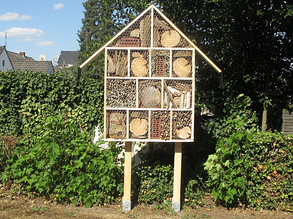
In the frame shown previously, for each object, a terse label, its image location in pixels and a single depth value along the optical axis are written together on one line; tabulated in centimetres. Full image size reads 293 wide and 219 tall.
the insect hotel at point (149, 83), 483
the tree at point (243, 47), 558
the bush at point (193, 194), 545
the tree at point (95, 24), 823
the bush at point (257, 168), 515
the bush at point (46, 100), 652
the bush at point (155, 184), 546
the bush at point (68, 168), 513
